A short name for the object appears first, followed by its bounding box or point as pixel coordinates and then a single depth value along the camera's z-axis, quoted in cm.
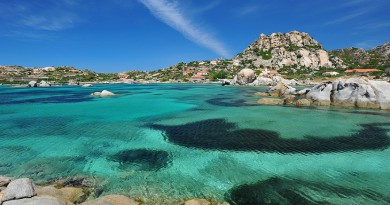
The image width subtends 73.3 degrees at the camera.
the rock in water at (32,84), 12022
